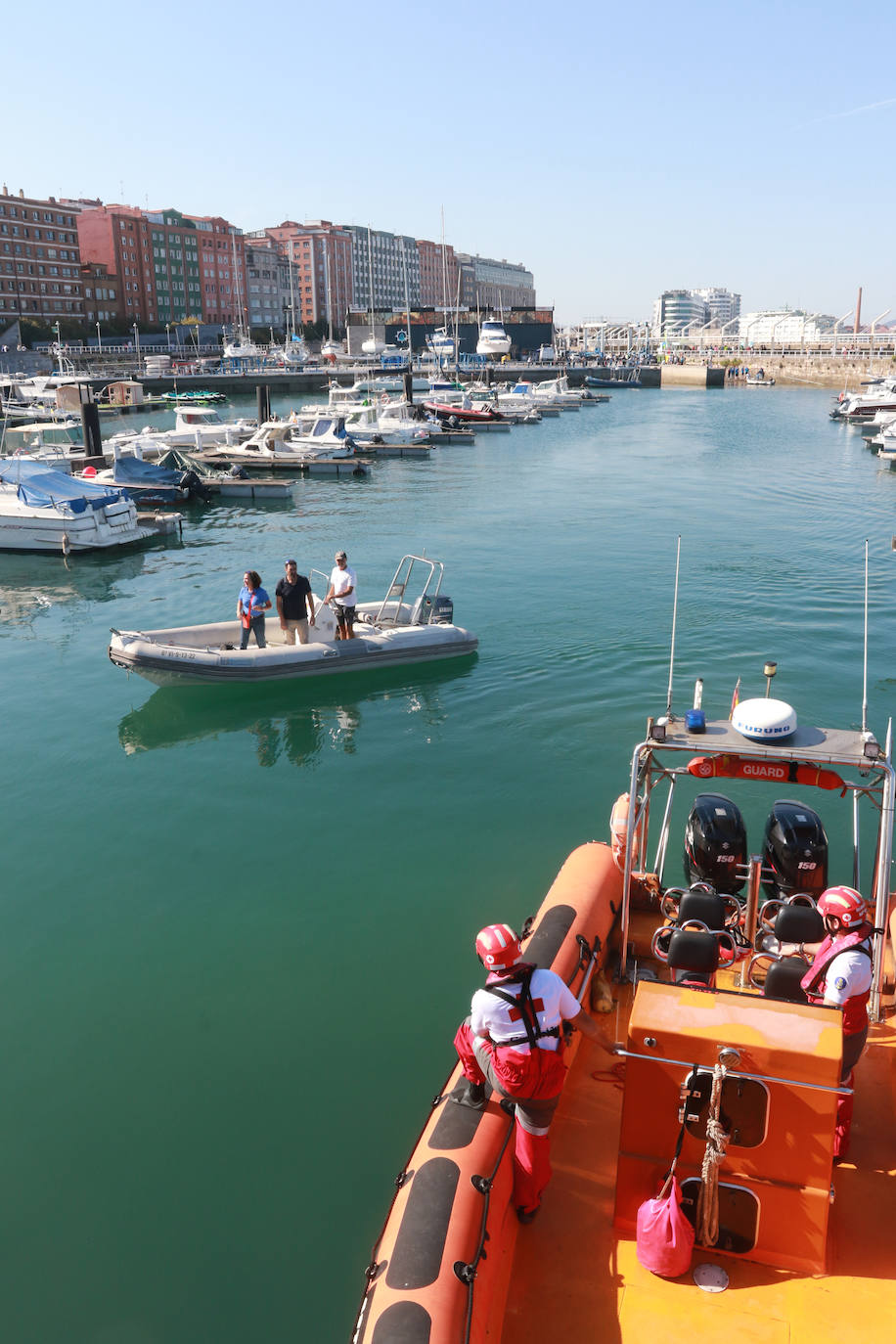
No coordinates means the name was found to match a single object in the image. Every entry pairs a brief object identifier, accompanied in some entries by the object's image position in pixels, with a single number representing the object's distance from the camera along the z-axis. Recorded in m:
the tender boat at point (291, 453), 40.84
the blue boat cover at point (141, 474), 33.91
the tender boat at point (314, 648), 14.02
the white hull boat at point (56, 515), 25.52
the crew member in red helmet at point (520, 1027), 4.16
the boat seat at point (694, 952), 5.34
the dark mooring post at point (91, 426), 36.44
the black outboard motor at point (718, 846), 6.96
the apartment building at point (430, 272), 192.50
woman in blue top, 14.23
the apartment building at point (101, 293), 115.06
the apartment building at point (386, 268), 168.25
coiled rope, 4.02
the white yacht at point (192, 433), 41.16
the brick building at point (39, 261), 104.44
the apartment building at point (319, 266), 155.00
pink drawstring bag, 4.16
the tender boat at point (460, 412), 60.44
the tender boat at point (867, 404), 60.34
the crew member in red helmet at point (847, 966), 4.54
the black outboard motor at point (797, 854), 6.84
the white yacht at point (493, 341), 109.03
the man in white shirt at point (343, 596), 14.31
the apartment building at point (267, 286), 141.38
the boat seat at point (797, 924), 5.74
